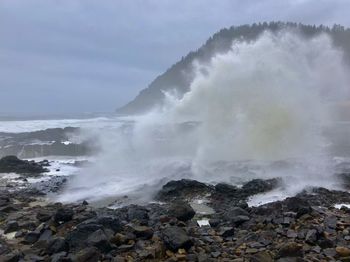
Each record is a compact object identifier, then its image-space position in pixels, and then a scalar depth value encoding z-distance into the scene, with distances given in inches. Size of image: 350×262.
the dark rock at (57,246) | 339.3
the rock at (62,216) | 422.0
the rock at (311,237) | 334.0
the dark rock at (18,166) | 850.1
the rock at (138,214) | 427.5
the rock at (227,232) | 370.9
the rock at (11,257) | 317.7
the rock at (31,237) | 382.9
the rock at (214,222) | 407.2
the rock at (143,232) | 364.3
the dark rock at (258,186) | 572.0
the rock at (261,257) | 299.7
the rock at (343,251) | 304.3
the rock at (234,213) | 415.3
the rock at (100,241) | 331.3
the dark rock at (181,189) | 577.6
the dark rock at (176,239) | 330.0
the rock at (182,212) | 424.8
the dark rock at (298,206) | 406.0
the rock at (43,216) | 441.2
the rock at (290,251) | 306.0
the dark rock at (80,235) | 340.8
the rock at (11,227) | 421.7
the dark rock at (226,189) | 563.8
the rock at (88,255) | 309.0
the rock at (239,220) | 403.5
